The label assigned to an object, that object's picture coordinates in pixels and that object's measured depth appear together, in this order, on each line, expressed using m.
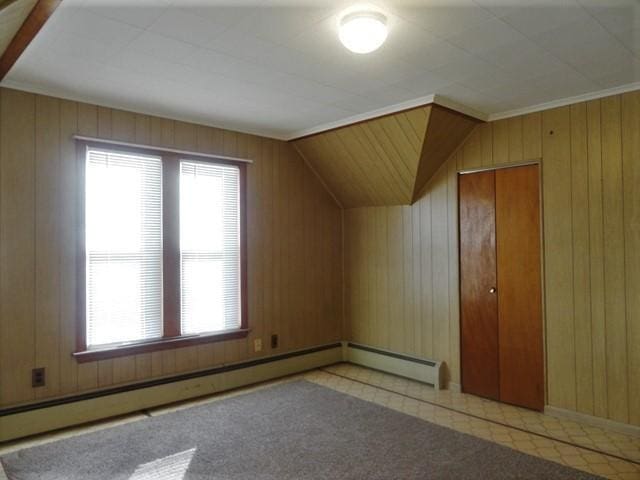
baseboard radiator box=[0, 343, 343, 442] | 3.13
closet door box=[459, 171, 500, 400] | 3.87
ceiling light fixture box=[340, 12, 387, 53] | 2.16
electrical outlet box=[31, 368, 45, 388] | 3.17
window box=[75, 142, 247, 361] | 3.49
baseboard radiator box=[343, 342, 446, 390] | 4.20
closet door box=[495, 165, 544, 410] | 3.62
